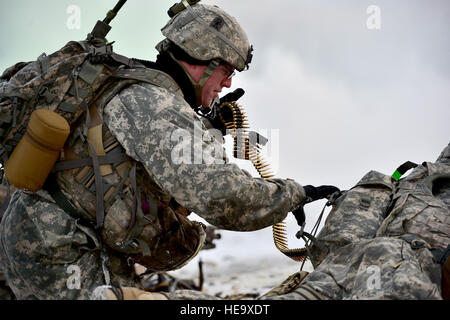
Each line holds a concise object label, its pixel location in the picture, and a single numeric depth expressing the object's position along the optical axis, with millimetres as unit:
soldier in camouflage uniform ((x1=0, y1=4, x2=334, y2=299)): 8641
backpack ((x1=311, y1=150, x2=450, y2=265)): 8711
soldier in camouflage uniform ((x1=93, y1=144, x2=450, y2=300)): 7328
